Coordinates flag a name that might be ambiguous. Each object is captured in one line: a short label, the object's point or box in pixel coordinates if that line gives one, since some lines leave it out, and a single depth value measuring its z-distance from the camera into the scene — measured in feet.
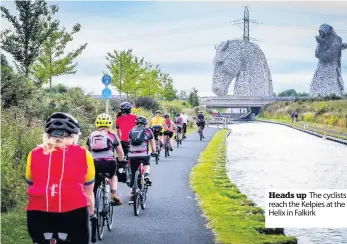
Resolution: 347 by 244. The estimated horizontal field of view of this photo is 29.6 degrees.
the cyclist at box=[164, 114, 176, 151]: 87.56
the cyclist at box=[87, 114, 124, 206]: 33.60
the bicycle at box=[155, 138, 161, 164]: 81.82
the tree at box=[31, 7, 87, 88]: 110.22
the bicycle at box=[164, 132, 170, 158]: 87.51
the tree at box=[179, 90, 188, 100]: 375.94
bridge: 334.65
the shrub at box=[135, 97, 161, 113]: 179.52
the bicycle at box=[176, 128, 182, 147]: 110.86
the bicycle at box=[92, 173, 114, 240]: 32.92
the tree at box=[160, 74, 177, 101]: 252.28
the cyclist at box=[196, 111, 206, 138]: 124.16
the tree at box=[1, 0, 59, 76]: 86.53
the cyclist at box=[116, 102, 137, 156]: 47.65
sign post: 81.15
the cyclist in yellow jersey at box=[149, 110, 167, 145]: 76.89
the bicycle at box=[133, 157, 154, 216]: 40.88
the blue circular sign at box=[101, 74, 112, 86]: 84.85
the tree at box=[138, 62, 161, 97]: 209.22
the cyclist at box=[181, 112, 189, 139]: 119.56
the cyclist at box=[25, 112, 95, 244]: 18.10
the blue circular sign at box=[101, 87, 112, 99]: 81.10
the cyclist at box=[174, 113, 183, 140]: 112.27
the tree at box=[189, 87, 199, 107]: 318.45
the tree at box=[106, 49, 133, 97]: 178.40
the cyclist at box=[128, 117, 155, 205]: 42.45
